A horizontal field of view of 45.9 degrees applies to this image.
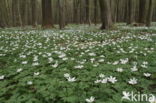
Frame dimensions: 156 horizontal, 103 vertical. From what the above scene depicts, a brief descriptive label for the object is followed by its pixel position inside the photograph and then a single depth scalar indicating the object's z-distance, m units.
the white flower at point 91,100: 2.68
